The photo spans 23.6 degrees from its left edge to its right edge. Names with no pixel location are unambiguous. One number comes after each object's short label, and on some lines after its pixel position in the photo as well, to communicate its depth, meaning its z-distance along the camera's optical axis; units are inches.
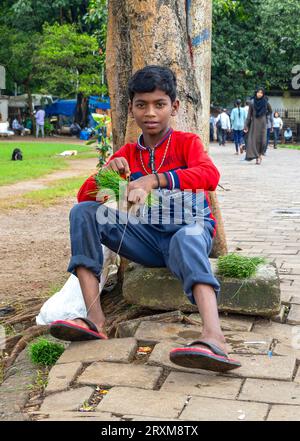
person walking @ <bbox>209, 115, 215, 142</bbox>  1520.1
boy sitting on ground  138.6
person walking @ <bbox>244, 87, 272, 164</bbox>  695.1
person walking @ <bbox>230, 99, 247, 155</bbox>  894.4
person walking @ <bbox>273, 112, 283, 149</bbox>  1267.0
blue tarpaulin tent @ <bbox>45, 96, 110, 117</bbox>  1888.5
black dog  829.9
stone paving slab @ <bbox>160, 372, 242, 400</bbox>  123.0
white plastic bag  168.9
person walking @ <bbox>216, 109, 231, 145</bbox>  1219.2
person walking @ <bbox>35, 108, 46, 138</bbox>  1615.4
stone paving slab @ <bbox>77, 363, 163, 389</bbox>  128.4
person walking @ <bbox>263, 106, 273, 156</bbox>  992.2
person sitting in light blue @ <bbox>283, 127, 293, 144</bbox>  1446.9
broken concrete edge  157.5
